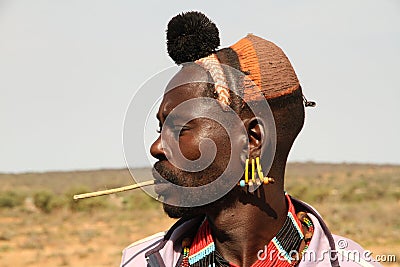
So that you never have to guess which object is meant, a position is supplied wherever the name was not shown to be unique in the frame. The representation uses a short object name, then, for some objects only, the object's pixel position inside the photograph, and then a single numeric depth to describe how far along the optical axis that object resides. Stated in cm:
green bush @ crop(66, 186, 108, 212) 3083
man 314
